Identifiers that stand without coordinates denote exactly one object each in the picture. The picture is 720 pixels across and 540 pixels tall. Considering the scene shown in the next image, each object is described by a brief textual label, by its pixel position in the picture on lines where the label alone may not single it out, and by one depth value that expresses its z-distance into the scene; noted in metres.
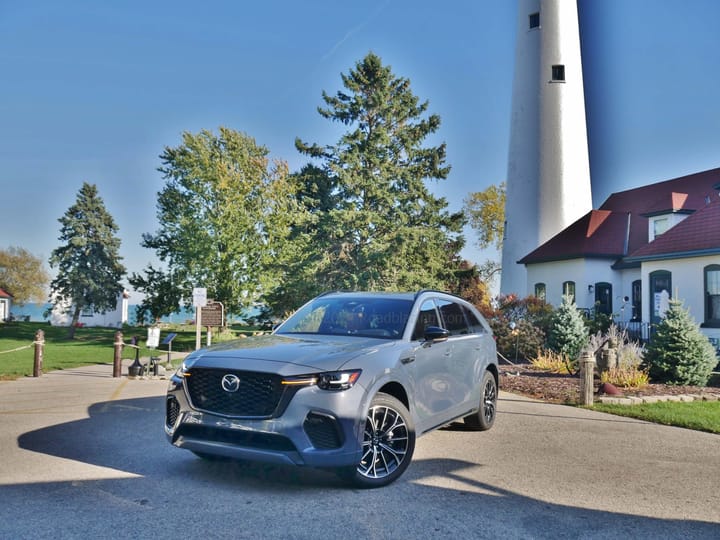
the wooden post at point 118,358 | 15.77
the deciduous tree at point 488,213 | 55.78
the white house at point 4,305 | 67.41
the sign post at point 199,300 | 17.56
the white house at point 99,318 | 62.62
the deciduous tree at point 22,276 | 77.25
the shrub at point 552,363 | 17.05
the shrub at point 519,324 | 21.55
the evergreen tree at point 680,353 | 14.41
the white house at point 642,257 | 21.22
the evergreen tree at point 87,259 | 48.28
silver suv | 5.37
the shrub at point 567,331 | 18.77
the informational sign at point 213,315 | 17.92
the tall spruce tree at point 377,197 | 30.80
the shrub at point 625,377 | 13.80
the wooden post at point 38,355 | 15.39
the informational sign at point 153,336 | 17.06
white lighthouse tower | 33.19
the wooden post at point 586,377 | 11.48
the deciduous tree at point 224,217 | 34.50
